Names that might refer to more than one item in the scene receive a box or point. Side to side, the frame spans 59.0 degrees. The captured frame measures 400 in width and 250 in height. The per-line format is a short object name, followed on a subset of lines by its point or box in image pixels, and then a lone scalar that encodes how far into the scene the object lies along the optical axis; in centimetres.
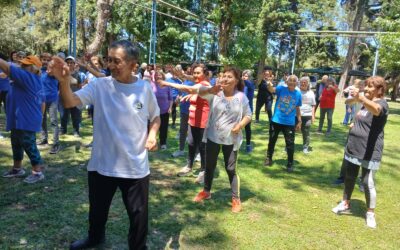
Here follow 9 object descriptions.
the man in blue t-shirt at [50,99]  684
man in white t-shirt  279
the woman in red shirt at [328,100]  1049
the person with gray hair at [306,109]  805
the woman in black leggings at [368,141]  419
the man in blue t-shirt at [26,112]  481
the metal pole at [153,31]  1238
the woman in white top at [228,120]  443
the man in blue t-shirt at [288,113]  653
